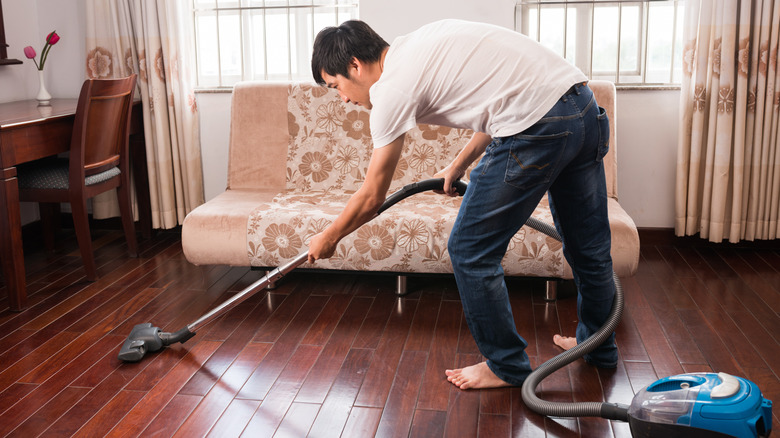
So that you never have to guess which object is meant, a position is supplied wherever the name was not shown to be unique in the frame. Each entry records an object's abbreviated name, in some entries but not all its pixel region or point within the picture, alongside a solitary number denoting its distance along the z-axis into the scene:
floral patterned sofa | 2.67
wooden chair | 2.92
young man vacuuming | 1.67
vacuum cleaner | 1.43
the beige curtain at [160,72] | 3.44
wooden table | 2.63
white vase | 3.43
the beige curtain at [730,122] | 3.09
